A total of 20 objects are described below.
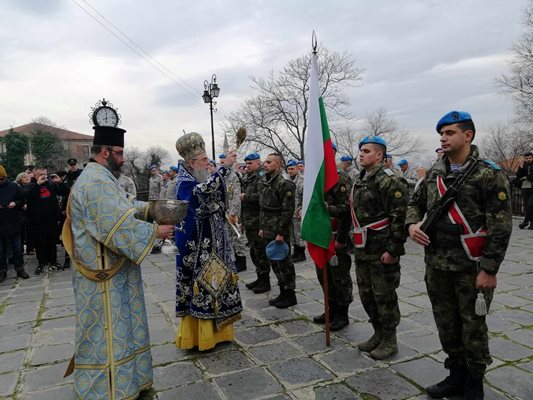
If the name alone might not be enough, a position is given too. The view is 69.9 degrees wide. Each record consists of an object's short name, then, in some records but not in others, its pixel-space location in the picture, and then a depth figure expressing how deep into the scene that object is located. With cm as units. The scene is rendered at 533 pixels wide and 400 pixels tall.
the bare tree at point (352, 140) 3313
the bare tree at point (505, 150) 4209
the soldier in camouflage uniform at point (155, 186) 1262
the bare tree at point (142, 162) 3731
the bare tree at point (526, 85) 2675
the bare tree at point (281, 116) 3003
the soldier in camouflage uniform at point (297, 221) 832
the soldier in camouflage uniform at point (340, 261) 424
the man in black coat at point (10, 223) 754
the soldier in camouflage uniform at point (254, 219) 609
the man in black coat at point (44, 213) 816
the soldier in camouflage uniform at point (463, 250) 270
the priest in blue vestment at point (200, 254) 394
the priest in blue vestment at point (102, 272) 270
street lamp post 1619
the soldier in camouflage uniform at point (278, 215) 519
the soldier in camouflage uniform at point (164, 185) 1215
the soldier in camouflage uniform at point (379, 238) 352
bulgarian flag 387
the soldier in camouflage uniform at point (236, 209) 740
